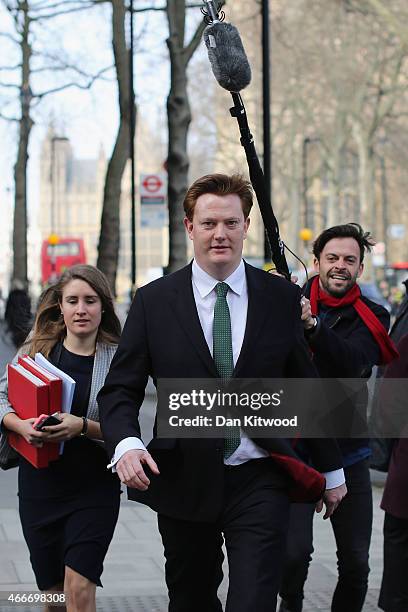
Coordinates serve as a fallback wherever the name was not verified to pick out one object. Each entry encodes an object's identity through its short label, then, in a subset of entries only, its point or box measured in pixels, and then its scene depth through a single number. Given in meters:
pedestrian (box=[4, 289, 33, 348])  7.91
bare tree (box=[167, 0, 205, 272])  19.88
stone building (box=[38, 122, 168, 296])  161.00
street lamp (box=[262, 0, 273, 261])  17.97
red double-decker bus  73.46
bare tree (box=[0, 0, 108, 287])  32.16
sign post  24.19
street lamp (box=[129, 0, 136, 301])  26.80
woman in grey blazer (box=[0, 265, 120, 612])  5.20
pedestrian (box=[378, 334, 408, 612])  5.57
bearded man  5.94
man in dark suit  4.48
